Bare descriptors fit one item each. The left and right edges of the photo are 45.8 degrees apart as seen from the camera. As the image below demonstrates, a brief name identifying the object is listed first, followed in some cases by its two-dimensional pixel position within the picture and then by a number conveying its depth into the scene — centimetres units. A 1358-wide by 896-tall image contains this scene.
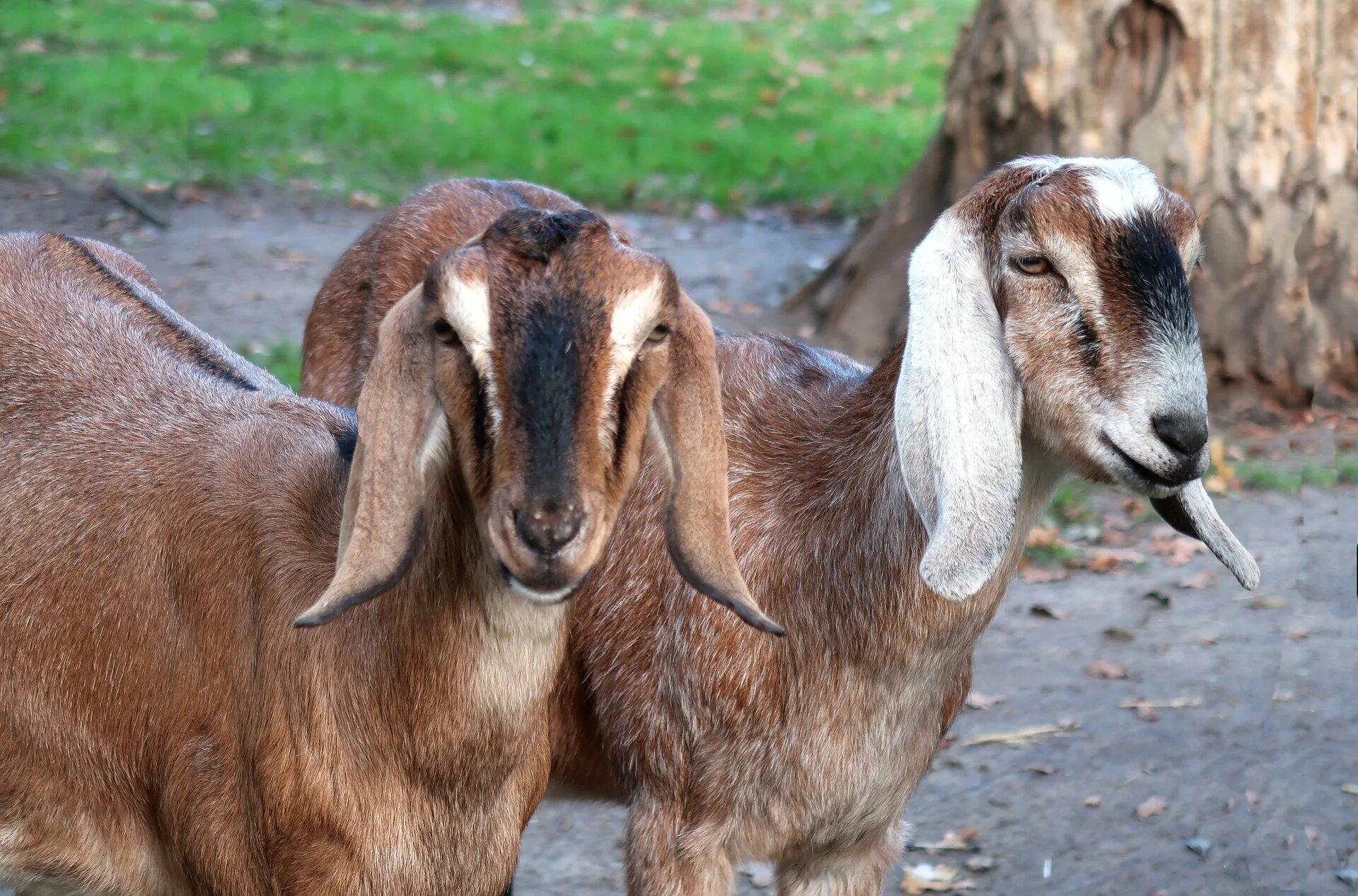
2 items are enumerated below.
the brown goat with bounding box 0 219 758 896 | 305
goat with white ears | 348
